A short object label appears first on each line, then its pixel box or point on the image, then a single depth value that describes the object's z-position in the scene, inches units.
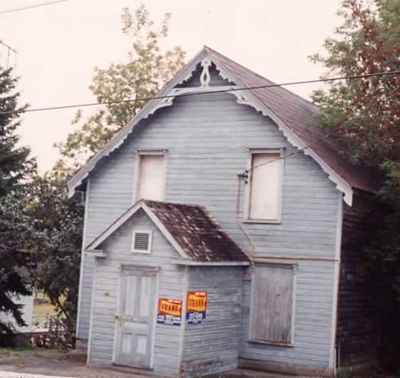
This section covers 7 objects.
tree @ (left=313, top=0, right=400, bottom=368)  836.0
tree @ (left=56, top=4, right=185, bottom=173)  1462.8
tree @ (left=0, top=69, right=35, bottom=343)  1065.5
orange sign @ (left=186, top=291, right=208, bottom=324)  732.0
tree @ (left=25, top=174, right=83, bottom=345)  1045.2
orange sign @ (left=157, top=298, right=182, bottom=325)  727.4
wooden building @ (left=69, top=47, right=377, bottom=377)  752.3
